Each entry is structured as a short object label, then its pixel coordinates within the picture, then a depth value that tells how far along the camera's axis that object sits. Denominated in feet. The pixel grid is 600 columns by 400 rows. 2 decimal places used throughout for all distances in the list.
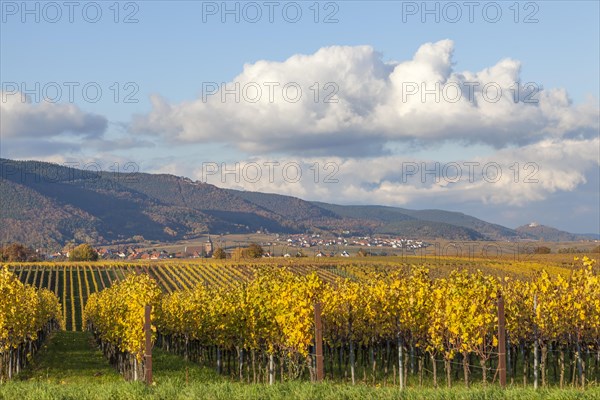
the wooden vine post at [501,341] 71.09
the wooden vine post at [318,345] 74.59
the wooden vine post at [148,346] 75.92
